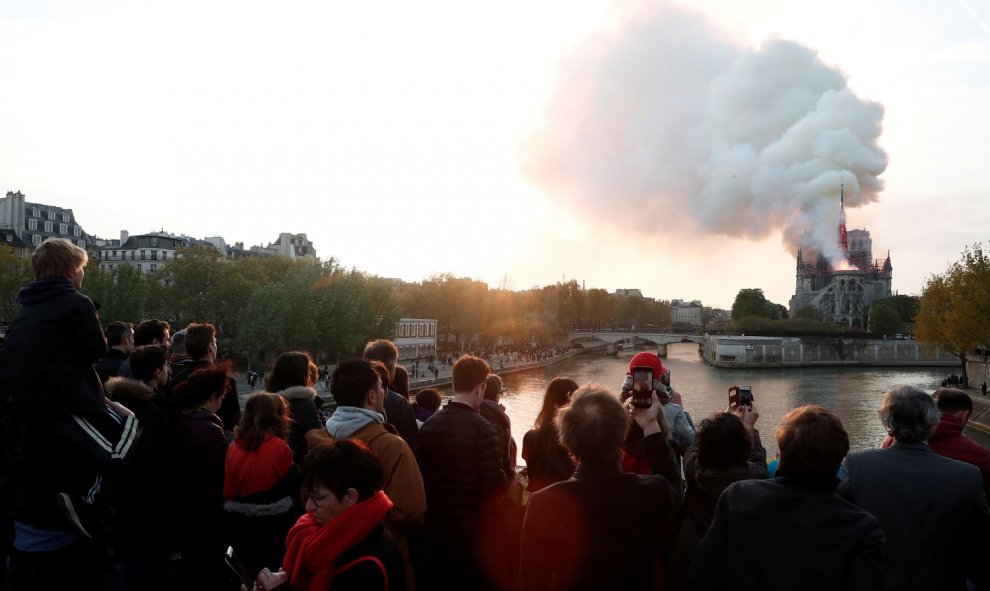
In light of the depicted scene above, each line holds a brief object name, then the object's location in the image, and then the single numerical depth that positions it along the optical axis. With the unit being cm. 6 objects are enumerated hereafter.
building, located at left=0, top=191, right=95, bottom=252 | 5366
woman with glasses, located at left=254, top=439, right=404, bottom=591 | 216
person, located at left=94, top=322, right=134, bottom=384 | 455
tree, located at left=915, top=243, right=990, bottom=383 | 2972
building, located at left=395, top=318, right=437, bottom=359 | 5200
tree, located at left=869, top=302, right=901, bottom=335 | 7569
